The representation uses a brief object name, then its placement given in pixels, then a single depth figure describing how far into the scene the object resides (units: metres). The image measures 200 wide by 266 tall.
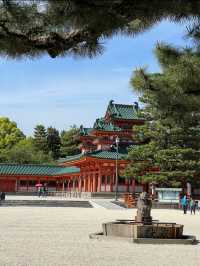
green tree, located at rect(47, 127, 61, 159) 94.06
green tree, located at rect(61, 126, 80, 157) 87.25
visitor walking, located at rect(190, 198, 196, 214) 32.46
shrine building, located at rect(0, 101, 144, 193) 51.06
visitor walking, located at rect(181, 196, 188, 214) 31.45
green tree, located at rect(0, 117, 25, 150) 91.94
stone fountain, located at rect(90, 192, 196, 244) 13.89
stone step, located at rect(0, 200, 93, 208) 39.22
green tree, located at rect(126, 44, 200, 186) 40.81
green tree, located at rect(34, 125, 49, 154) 92.06
